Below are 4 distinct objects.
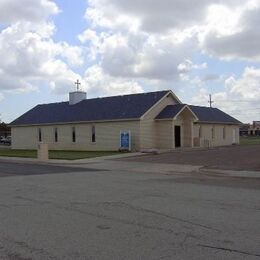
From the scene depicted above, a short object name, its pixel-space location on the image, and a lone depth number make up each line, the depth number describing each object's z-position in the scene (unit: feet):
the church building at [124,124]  96.75
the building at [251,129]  318.75
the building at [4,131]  222.81
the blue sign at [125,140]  94.48
